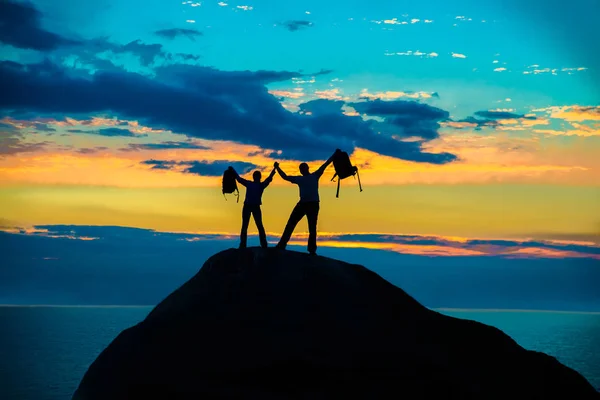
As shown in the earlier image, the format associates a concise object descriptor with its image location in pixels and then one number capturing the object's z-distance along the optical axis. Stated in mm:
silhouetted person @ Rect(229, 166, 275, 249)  18734
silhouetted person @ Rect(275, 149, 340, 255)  18188
